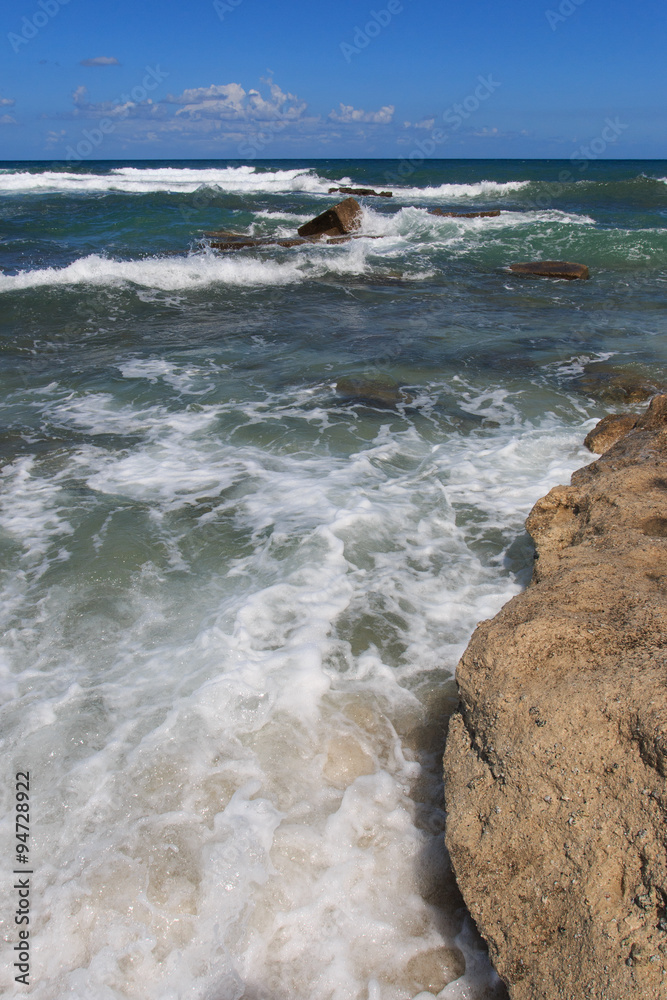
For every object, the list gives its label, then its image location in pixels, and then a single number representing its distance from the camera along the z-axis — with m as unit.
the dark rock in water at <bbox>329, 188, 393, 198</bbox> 27.86
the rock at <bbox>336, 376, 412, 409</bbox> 6.16
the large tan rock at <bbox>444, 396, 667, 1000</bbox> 1.43
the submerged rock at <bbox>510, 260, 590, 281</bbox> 12.02
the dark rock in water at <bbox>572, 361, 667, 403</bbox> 6.20
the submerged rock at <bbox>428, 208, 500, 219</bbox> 19.53
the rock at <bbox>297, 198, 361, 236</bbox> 15.51
